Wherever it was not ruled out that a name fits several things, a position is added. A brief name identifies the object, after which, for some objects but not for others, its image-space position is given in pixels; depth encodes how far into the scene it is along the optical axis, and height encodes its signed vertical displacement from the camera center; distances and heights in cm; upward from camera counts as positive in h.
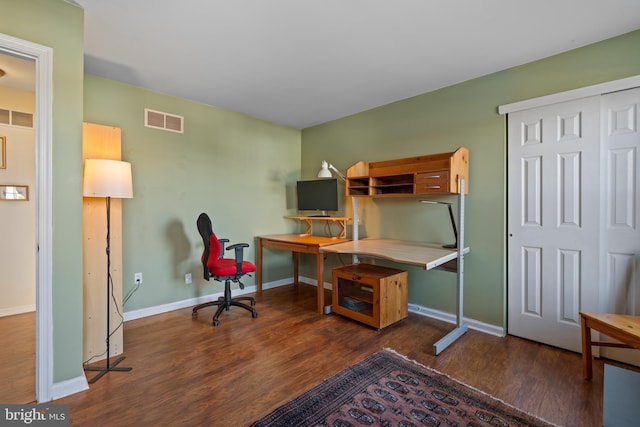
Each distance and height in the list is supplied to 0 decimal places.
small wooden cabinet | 265 -83
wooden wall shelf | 256 +41
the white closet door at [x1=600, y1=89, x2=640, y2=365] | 201 +4
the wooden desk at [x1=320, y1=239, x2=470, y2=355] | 225 -37
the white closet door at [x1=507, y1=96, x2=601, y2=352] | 217 -5
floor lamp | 194 +22
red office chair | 284 -55
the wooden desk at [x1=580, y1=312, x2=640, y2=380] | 158 -70
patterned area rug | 152 -113
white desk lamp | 345 +52
